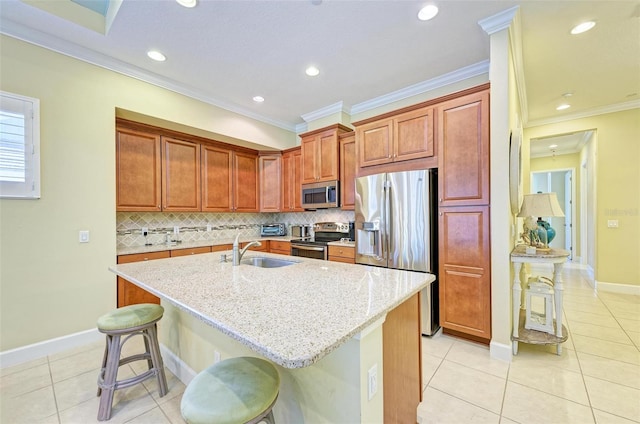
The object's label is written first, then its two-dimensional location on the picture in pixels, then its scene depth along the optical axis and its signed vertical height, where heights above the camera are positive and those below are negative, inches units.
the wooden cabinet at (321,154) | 154.2 +35.4
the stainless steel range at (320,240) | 150.1 -18.2
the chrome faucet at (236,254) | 80.8 -13.1
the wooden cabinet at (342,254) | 137.3 -22.7
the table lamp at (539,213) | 94.0 -0.8
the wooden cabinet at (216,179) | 156.1 +20.3
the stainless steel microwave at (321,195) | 155.2 +10.3
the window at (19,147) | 89.0 +23.3
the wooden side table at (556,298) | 88.6 -31.0
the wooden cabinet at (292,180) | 180.1 +22.0
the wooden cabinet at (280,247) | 168.9 -23.0
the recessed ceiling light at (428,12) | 83.7 +65.4
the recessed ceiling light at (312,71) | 119.3 +65.4
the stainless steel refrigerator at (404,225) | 105.8 -5.9
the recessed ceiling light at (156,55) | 106.8 +65.4
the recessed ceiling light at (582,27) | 90.2 +64.6
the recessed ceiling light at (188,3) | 81.1 +65.5
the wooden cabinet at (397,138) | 109.3 +33.1
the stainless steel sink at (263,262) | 91.5 -17.9
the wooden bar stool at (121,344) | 65.4 -35.2
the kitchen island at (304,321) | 34.4 -16.1
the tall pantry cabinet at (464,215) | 94.5 -1.4
